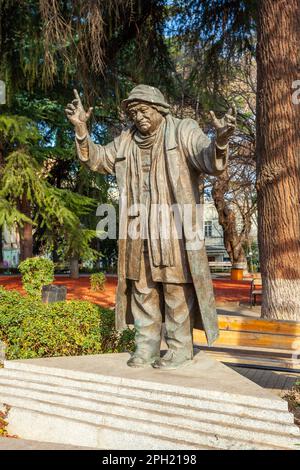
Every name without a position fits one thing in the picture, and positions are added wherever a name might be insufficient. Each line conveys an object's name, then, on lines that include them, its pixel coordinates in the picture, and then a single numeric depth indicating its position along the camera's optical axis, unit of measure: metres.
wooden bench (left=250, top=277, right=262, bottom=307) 12.97
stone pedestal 2.94
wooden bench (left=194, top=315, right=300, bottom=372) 5.27
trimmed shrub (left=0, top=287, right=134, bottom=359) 5.16
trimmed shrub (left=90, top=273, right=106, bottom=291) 15.86
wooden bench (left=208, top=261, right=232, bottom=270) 35.38
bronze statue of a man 3.73
